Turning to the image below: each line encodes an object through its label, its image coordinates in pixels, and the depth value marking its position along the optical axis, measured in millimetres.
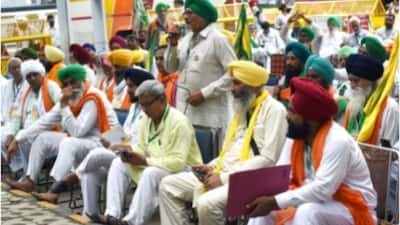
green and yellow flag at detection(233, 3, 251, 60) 9352
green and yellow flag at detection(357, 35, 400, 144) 6340
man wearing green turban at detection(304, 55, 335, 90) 6806
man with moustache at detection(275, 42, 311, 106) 7766
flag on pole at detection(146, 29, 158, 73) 11039
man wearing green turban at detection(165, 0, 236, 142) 7535
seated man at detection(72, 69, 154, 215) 7609
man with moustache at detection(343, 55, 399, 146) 6328
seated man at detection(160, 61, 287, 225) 5983
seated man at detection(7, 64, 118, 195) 8305
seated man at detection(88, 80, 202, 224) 6766
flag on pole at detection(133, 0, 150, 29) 15445
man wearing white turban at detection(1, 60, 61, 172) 9477
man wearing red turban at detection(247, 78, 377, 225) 4949
